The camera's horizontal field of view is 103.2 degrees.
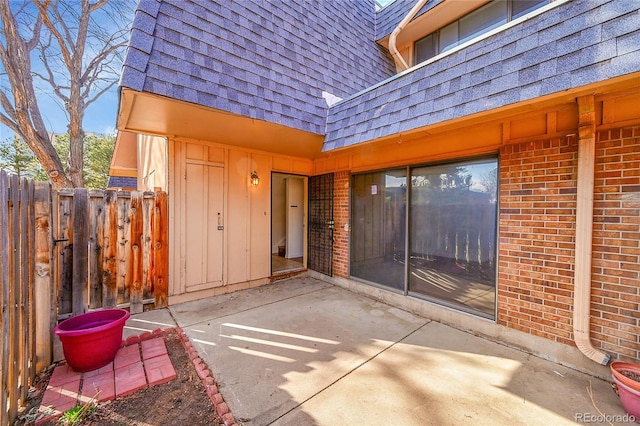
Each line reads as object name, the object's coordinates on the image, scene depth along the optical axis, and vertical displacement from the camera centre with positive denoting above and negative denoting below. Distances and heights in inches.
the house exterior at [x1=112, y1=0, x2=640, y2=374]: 92.4 +31.1
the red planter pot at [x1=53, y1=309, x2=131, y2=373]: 92.7 -51.1
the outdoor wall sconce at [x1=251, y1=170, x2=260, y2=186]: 201.8 +22.9
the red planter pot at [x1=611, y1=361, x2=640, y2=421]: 75.3 -54.5
